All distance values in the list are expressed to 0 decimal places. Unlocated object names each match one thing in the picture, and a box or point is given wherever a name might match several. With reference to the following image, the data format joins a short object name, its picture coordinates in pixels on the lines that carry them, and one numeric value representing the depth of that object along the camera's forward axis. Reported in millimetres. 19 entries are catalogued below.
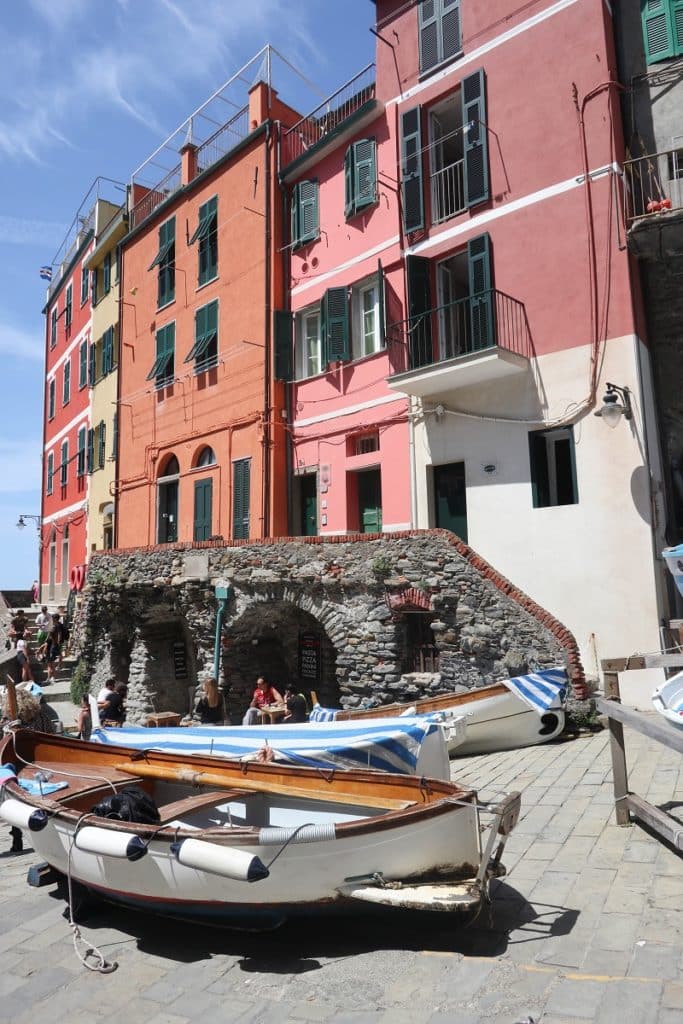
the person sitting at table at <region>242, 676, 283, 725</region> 13152
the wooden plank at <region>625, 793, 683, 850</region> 4883
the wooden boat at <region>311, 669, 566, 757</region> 9820
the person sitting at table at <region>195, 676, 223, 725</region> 12078
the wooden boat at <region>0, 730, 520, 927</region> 4719
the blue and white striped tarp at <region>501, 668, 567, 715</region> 9781
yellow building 24703
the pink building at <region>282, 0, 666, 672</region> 11648
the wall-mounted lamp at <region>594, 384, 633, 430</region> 11266
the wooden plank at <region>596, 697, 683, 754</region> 4719
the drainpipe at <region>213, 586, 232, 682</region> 14938
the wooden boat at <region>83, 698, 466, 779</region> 7391
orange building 17875
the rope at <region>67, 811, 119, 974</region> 4879
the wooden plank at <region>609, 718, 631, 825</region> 6254
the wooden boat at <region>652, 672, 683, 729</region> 5346
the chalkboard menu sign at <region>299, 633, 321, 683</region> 15812
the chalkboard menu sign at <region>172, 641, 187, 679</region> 18638
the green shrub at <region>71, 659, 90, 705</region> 18906
